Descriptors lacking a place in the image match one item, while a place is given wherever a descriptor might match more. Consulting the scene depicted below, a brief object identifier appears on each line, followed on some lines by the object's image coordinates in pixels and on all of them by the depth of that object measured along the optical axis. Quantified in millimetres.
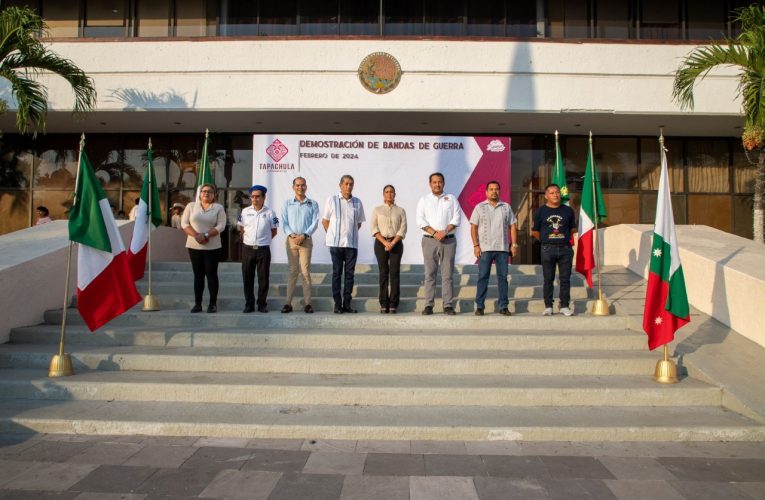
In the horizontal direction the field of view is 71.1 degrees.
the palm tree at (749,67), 8133
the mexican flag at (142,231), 8656
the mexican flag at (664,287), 5777
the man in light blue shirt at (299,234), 7512
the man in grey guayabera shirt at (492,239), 7336
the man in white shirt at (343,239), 7488
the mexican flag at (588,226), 8211
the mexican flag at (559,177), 9789
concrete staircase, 4695
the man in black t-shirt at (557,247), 7477
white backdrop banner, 10969
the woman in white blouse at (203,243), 7445
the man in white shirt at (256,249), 7480
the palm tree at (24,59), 9000
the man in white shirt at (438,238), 7410
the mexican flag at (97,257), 6031
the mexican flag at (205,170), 11141
